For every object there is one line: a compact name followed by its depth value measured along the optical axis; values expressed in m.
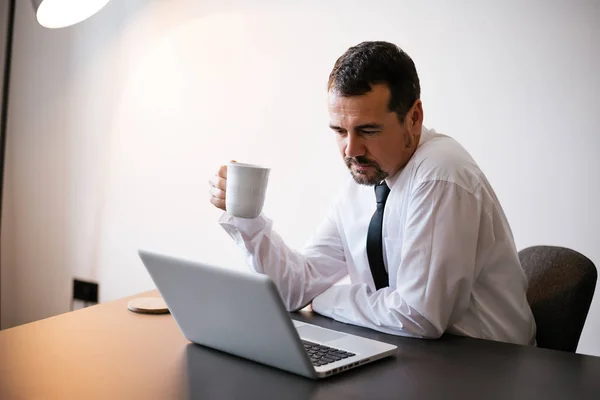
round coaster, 1.44
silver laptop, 1.04
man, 1.41
